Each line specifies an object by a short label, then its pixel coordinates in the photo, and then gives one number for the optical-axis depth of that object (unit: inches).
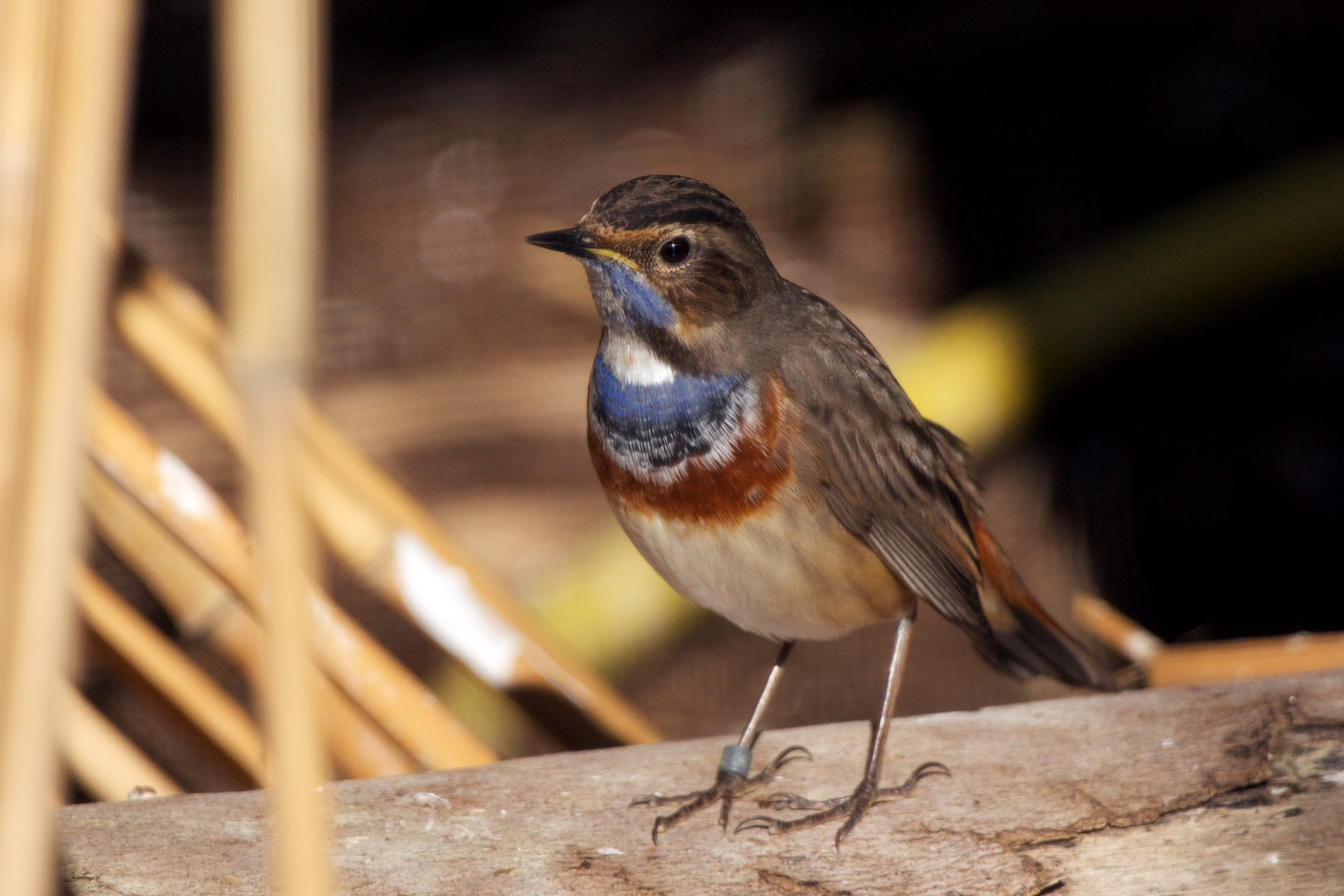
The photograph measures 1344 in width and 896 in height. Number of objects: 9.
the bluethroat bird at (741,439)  168.9
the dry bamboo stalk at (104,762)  194.4
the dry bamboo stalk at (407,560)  202.1
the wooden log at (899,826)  151.6
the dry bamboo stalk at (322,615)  197.0
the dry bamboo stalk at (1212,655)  230.4
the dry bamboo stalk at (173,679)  201.2
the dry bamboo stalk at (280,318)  65.3
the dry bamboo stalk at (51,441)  64.9
